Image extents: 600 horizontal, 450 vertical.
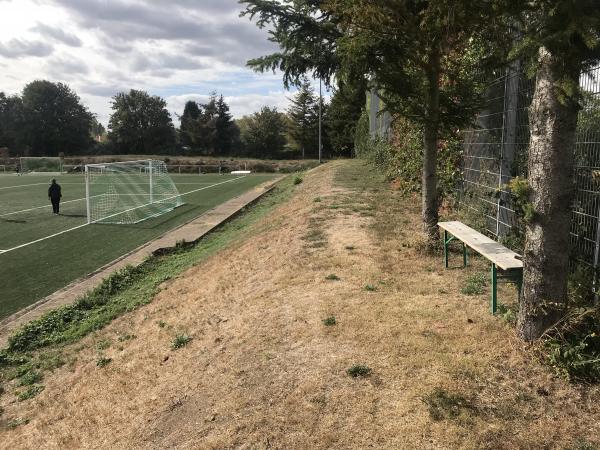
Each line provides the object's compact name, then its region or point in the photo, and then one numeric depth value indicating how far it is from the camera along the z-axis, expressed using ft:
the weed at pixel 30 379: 19.80
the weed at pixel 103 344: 21.68
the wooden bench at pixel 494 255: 15.37
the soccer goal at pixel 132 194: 63.93
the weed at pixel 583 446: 9.83
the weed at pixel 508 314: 14.82
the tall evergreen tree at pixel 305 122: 209.05
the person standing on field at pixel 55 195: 65.82
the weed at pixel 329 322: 16.50
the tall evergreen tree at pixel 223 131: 233.96
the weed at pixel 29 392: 18.59
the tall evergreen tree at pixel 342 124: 158.51
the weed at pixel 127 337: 21.95
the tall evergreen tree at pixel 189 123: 232.53
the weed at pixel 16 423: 16.60
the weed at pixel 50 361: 20.94
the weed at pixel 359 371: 13.07
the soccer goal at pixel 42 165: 174.53
